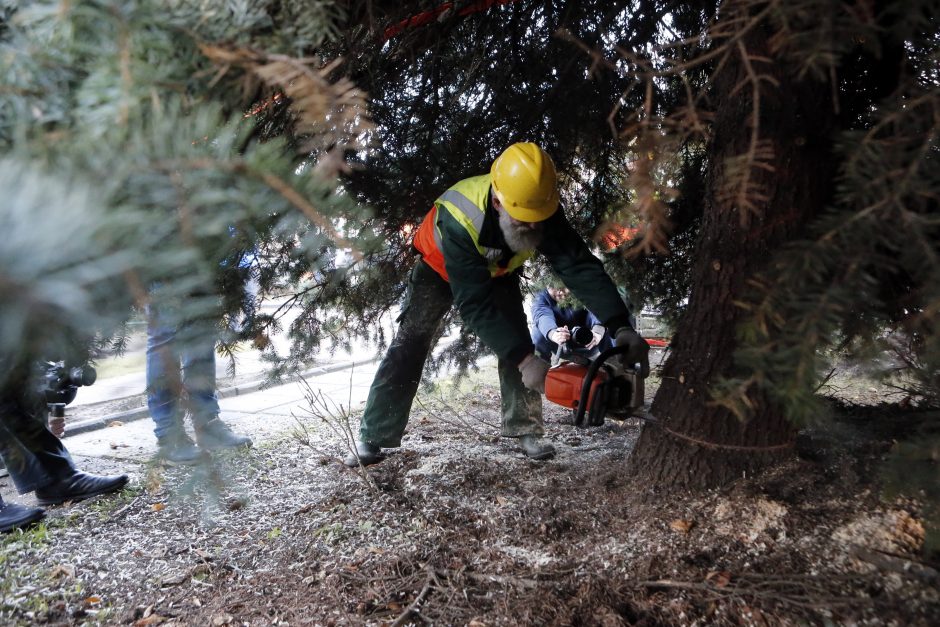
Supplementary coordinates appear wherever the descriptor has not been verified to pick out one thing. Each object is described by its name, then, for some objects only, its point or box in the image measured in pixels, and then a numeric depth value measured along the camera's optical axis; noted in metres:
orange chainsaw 2.37
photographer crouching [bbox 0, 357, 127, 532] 2.28
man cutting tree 2.56
